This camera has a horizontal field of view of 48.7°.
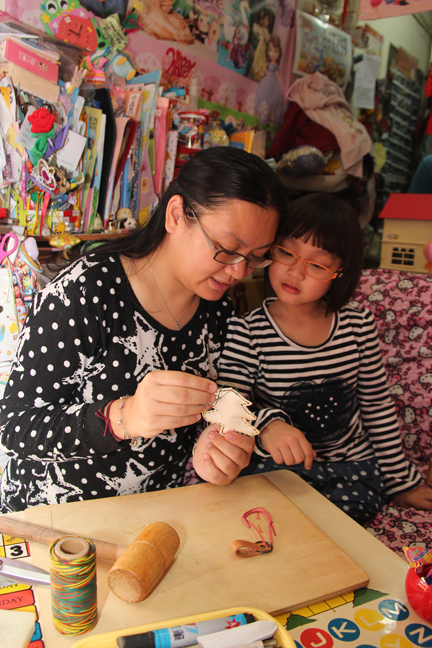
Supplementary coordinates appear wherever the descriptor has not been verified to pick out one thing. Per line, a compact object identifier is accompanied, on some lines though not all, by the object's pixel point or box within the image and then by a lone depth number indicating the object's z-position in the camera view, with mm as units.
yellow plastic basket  644
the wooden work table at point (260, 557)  719
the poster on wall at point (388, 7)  2695
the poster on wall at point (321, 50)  3973
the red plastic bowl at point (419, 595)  758
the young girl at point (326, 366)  1470
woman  1112
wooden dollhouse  2404
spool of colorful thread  649
